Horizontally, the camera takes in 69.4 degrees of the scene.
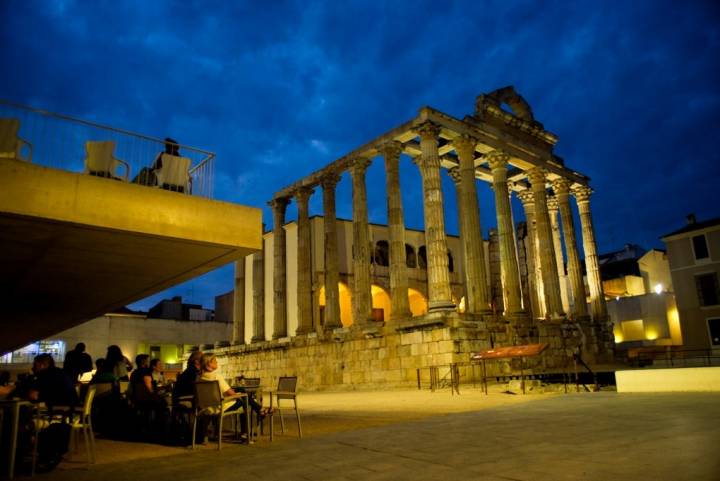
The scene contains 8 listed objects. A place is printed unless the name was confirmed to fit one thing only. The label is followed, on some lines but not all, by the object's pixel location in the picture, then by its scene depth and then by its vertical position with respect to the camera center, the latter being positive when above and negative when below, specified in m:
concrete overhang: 7.37 +2.10
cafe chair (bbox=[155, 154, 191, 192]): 9.38 +3.44
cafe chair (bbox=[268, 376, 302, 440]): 7.89 -0.40
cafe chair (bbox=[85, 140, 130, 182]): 8.68 +3.46
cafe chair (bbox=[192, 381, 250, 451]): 6.80 -0.45
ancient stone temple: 21.30 +4.42
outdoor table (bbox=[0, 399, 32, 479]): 5.41 -0.54
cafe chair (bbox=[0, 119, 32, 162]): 7.65 +3.41
